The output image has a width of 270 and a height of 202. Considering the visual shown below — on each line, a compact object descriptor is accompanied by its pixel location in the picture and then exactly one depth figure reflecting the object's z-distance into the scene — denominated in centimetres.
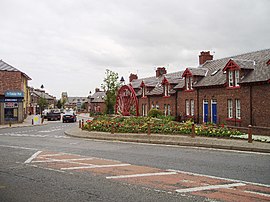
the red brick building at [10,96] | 3994
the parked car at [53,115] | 5397
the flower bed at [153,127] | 1777
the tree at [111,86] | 4593
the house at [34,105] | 8145
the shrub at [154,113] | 3397
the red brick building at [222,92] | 2238
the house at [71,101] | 17362
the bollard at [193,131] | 1767
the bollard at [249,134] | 1512
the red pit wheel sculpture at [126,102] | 3684
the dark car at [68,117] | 4638
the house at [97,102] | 8619
